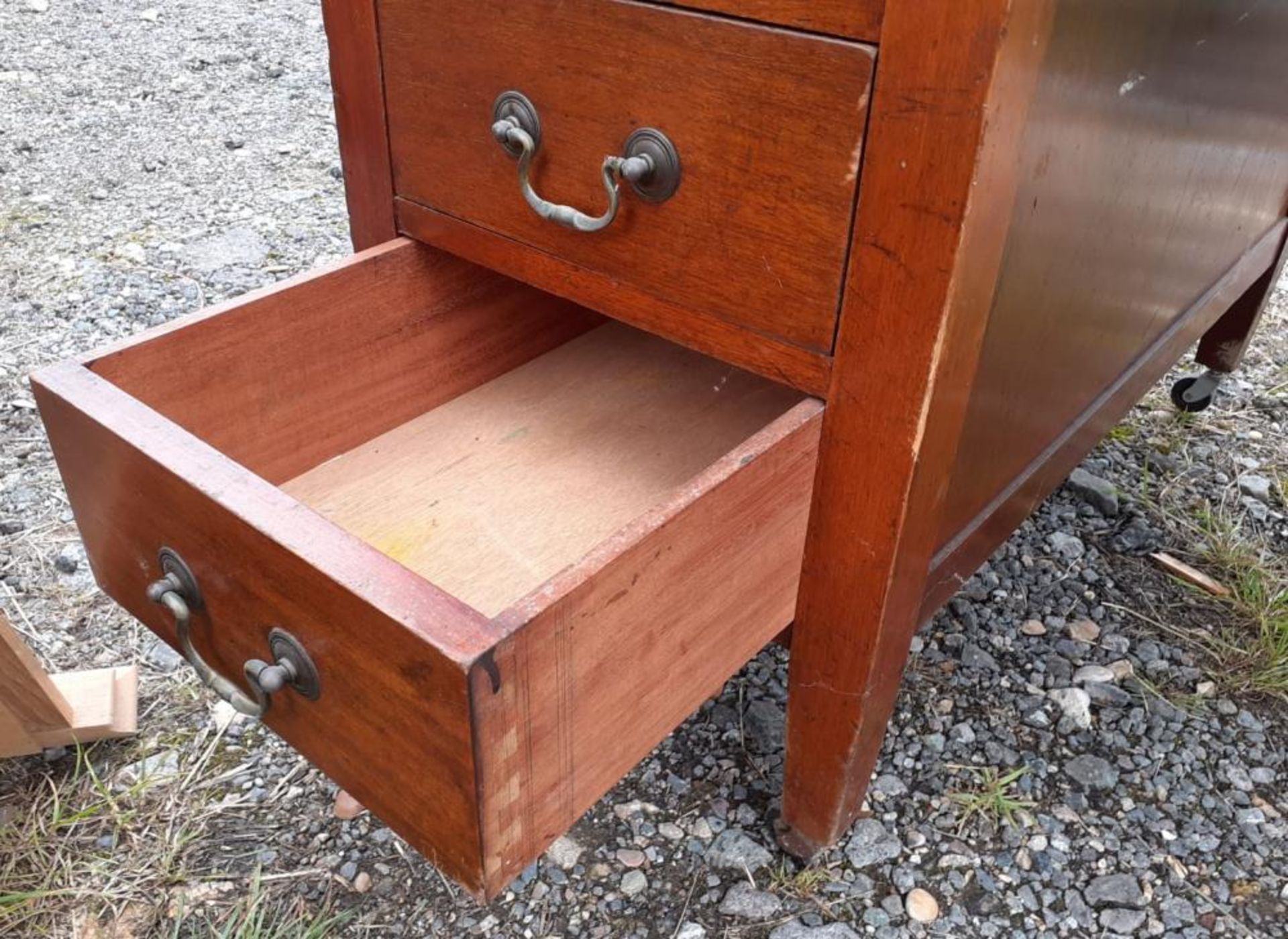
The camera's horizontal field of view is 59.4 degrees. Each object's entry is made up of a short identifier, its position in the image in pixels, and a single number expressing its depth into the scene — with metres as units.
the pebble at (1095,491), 1.36
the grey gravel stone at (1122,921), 0.89
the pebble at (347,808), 0.94
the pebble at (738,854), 0.93
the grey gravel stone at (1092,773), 1.01
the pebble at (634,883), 0.91
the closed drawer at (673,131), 0.60
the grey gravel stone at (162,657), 1.10
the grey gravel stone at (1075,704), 1.08
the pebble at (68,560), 1.20
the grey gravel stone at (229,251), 1.78
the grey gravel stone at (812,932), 0.88
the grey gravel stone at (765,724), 1.03
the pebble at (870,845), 0.94
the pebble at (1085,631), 1.18
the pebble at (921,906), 0.89
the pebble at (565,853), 0.93
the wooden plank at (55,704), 0.92
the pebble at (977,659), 1.14
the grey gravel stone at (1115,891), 0.91
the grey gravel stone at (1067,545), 1.30
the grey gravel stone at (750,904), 0.89
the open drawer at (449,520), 0.53
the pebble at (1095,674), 1.13
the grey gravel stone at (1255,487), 1.42
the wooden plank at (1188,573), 1.25
